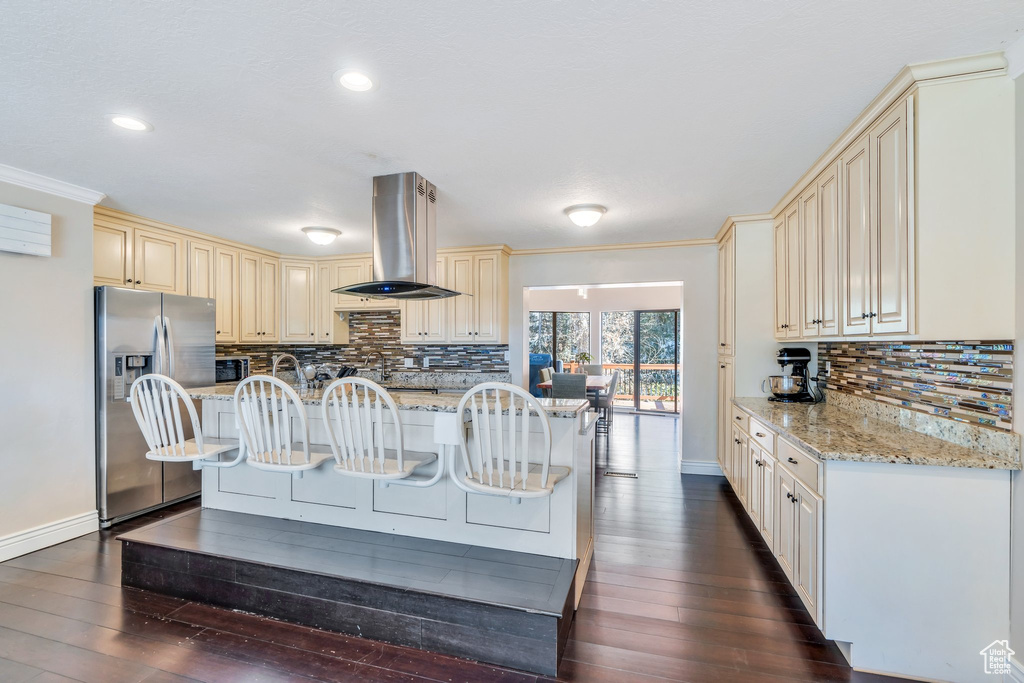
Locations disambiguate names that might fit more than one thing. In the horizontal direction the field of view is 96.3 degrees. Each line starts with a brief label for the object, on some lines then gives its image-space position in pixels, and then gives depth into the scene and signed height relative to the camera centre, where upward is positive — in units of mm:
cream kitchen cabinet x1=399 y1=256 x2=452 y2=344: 5062 +233
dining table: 6430 -629
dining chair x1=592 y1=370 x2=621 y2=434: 6227 -904
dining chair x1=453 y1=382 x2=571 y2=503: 1909 -542
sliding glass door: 8469 -294
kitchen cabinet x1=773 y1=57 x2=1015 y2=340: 1764 +552
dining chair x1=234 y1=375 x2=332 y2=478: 2256 -497
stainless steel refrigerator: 3355 -246
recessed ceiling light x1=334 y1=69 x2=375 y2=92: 1822 +1065
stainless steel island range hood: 2846 +645
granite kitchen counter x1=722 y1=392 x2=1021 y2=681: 1726 -809
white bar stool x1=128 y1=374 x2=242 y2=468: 2436 -478
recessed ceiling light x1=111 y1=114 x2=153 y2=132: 2195 +1067
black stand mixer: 3486 -325
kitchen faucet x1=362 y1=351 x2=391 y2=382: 5500 -366
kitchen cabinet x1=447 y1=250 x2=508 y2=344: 4891 +459
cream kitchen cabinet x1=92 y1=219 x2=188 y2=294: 3602 +696
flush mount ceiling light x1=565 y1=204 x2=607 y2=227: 3537 +988
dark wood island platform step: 1905 -1119
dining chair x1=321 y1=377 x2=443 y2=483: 2096 -491
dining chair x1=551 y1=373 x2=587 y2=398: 5348 -531
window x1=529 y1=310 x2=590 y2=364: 9102 +135
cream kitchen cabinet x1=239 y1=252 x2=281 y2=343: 4891 +466
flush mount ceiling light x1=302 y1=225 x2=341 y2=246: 4213 +984
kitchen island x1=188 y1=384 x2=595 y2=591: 2320 -891
